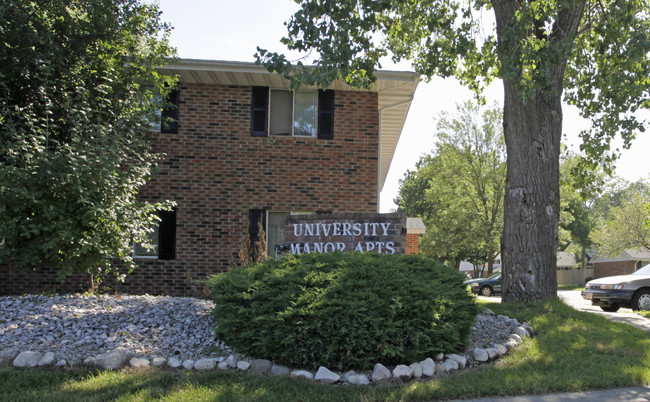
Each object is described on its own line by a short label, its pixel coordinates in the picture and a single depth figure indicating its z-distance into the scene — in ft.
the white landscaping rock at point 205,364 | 17.17
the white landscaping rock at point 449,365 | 17.39
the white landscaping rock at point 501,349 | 19.21
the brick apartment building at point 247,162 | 39.27
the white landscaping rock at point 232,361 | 17.43
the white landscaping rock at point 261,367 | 17.04
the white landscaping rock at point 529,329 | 22.20
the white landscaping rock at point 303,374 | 16.30
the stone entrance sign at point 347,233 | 28.17
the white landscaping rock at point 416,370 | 16.67
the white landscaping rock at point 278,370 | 16.73
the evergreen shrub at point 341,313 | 16.70
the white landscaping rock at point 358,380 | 15.99
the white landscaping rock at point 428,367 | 16.79
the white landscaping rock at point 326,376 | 15.98
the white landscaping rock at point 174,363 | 17.25
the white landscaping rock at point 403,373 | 16.37
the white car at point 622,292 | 48.14
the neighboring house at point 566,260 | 188.75
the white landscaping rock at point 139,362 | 17.10
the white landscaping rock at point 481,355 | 18.62
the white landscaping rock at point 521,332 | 21.33
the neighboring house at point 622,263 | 145.07
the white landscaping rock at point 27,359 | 17.02
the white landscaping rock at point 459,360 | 17.92
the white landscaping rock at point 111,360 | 16.94
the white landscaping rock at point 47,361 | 17.07
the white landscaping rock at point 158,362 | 17.30
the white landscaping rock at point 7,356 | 17.29
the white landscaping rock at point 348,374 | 16.26
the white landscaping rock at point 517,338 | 20.51
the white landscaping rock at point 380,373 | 16.25
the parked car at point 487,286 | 93.76
